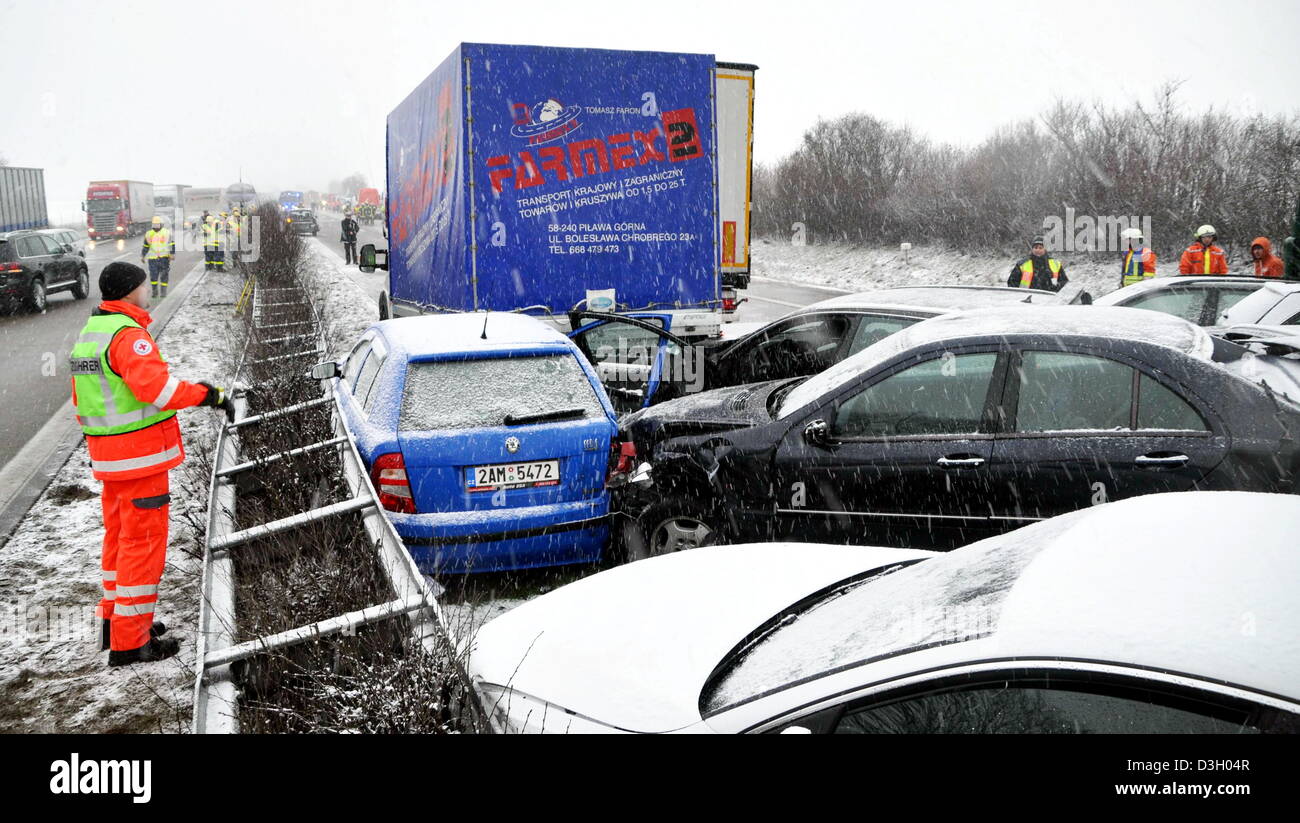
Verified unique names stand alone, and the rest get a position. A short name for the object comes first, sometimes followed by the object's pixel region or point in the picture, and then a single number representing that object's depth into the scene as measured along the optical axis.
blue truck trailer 7.93
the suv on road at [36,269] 18.77
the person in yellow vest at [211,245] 29.30
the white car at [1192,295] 8.77
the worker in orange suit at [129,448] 4.44
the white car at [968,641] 1.83
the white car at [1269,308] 7.77
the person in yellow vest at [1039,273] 12.49
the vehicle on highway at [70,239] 21.45
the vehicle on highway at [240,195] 60.56
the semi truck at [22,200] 30.78
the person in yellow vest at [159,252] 23.05
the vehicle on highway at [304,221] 54.81
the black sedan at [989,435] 4.09
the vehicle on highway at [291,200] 69.79
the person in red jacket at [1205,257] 12.33
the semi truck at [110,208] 51.31
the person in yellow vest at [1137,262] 13.72
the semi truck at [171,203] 66.22
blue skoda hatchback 4.97
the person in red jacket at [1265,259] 12.11
